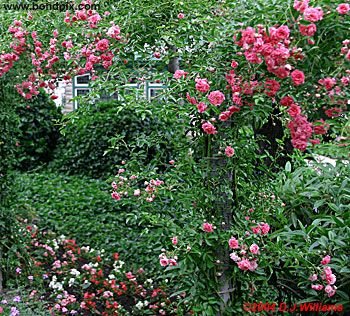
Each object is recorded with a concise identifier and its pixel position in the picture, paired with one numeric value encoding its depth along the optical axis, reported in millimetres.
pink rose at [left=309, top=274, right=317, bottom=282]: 2291
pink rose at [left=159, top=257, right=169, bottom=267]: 2342
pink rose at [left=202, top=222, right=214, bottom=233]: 2424
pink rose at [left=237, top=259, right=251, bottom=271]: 2322
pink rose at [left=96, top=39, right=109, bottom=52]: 2434
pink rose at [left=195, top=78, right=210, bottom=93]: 2113
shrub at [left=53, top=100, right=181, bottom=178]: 6473
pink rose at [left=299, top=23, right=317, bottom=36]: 1880
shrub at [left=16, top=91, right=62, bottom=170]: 7387
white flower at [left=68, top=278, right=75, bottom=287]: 3908
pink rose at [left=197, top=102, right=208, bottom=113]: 2123
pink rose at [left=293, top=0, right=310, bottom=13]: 1874
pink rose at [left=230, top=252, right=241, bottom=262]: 2340
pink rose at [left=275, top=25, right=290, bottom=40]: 1878
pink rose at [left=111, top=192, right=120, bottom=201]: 2576
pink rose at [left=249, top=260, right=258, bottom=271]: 2372
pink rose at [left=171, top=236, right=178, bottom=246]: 2389
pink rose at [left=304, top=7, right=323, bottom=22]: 1850
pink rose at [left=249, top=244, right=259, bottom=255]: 2330
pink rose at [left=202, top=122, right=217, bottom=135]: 2219
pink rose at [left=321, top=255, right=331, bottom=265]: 2318
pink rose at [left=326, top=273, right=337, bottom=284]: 2246
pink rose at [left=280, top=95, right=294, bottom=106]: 2064
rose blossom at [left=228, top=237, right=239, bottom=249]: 2336
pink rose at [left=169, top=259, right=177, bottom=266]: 2352
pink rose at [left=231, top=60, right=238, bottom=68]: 2096
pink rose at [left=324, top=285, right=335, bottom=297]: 2232
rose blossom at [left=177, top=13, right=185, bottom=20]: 2434
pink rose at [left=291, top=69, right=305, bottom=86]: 1938
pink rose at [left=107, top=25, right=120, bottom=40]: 2408
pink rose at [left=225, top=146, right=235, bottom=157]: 2307
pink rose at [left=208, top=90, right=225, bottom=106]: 2113
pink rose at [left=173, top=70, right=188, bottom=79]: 2312
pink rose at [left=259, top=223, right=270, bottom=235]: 2463
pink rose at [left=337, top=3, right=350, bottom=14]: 1865
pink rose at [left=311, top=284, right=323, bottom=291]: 2277
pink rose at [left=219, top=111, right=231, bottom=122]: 2156
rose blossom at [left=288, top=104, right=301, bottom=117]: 2035
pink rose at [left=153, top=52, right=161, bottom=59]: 2578
